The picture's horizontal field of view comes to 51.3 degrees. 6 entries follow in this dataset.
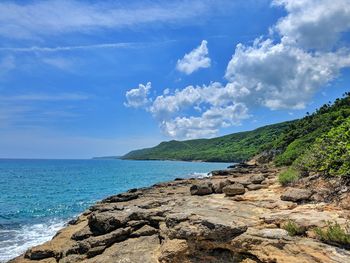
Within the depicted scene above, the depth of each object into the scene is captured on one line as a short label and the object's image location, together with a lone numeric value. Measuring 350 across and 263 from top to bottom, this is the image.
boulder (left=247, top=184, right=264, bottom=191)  24.38
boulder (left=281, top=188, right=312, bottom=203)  16.91
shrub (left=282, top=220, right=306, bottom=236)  11.55
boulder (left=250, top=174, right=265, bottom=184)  27.91
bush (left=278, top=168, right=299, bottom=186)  24.23
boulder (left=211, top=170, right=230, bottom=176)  56.25
